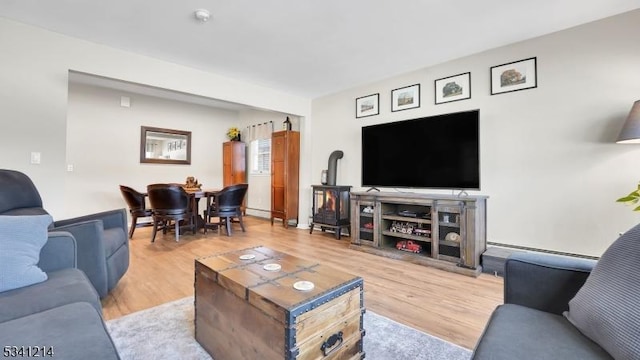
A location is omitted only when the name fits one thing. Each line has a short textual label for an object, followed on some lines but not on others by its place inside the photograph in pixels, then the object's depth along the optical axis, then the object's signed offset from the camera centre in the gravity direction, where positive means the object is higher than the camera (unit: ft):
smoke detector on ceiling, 8.23 +4.90
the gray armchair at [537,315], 3.00 -1.72
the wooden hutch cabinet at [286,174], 17.72 +0.57
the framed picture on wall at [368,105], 14.16 +3.94
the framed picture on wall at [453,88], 11.29 +3.87
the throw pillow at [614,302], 2.75 -1.27
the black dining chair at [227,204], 14.87 -1.09
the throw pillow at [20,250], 4.20 -1.03
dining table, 14.99 -0.87
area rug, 5.09 -3.02
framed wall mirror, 18.38 +2.49
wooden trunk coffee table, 3.76 -1.85
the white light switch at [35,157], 9.12 +0.79
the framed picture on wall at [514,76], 9.80 +3.80
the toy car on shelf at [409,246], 11.18 -2.47
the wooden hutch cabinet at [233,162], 21.43 +1.59
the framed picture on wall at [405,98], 12.70 +3.90
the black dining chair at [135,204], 14.28 -1.07
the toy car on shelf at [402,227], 11.52 -1.78
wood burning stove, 14.71 -1.24
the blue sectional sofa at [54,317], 2.73 -1.57
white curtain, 20.64 +3.84
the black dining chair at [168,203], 13.32 -0.94
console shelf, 9.68 -1.71
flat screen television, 10.51 +1.27
